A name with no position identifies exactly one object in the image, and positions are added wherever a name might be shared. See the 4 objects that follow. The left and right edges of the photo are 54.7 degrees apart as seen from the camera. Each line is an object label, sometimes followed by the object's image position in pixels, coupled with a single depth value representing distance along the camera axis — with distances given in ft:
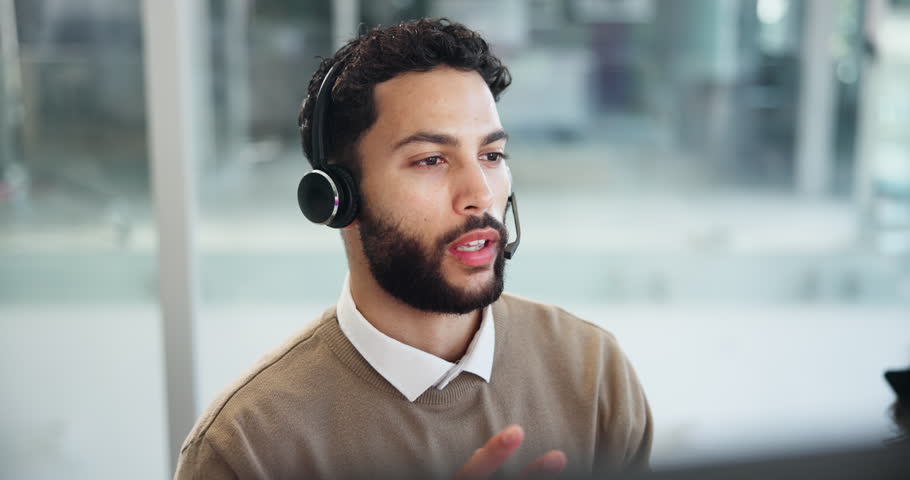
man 3.42
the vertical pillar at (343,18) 10.49
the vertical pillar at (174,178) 6.06
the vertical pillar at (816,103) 11.37
